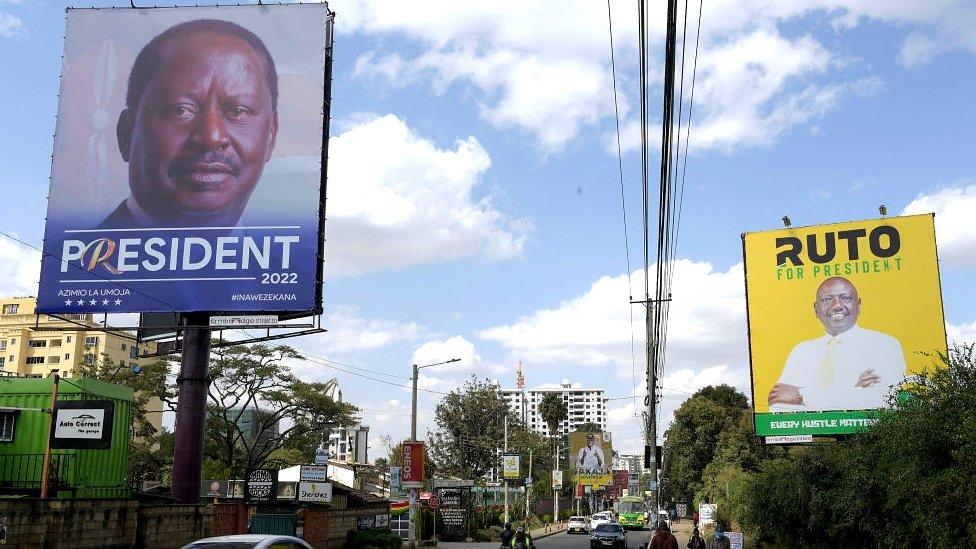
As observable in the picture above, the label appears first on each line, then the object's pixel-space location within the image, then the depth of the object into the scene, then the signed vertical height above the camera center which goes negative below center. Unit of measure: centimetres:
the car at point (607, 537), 4156 -361
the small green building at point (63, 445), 2012 +42
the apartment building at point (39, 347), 12550 +1558
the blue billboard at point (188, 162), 2803 +976
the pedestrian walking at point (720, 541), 1841 -167
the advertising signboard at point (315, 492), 3325 -129
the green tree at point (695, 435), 8269 +247
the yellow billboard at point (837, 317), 3647 +615
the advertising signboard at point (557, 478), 8344 -180
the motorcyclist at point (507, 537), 2591 -227
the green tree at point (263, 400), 5194 +331
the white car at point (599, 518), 5796 -388
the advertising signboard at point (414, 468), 3391 -37
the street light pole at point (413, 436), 3347 +92
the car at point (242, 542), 1216 -118
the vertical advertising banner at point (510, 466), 5631 -43
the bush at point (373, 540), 3388 -319
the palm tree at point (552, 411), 10838 +596
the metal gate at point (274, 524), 2878 -221
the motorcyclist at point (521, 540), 2238 -205
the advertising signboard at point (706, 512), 3791 -219
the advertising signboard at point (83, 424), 1984 +71
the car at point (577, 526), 6456 -483
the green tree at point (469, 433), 7456 +220
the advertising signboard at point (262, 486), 3072 -100
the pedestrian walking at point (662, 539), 1670 -149
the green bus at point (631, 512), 6906 -411
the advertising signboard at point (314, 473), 3462 -61
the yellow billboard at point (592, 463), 10838 -38
